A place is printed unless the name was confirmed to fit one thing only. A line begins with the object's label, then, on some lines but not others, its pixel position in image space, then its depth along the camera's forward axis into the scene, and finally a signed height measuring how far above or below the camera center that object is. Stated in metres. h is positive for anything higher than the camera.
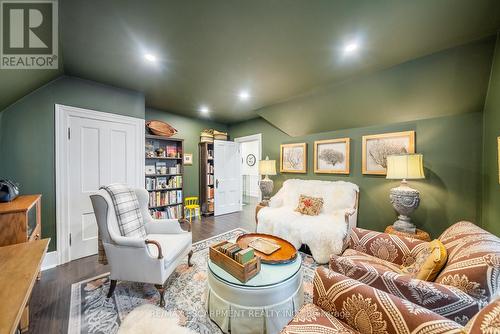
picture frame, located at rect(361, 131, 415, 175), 2.55 +0.26
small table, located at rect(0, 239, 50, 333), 0.76 -0.60
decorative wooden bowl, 3.57 +0.74
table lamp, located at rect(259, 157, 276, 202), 3.75 -0.14
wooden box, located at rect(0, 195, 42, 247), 1.50 -0.48
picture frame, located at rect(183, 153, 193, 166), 4.38 +0.15
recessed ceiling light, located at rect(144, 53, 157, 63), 2.00 +1.20
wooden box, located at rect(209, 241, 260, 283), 1.38 -0.80
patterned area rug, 1.48 -1.27
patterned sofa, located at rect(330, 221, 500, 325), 0.89 -0.64
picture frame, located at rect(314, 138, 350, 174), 3.15 +0.17
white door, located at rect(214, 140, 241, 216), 4.63 -0.30
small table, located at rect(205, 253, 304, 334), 1.32 -1.01
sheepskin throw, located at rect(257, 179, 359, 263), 2.36 -0.78
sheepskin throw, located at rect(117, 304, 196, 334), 1.40 -1.26
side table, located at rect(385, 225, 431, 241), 2.16 -0.82
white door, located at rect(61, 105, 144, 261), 2.45 +0.00
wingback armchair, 1.65 -0.84
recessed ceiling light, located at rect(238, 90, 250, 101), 3.01 +1.20
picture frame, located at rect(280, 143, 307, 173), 3.68 +0.15
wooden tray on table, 1.64 -0.84
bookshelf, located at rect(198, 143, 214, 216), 4.52 -0.37
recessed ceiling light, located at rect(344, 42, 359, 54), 1.80 +1.19
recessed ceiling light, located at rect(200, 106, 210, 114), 3.75 +1.19
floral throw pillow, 2.93 -0.65
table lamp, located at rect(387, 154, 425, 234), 2.19 -0.30
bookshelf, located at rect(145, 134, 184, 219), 3.67 -0.22
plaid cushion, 1.89 -0.49
